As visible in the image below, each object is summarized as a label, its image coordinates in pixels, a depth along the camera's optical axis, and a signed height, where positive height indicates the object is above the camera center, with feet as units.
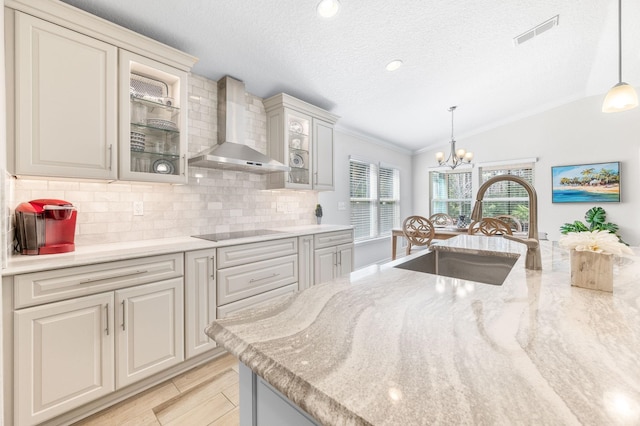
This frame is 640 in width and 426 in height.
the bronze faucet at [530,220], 3.89 -0.12
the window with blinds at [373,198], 15.07 +0.80
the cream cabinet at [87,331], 4.47 -2.25
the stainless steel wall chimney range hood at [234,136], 8.10 +2.45
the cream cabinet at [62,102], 5.03 +2.20
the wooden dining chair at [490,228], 10.87 -0.67
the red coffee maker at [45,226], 5.07 -0.29
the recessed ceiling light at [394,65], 9.23 +5.11
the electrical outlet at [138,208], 7.23 +0.09
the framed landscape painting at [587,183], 14.29 +1.59
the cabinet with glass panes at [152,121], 6.22 +2.28
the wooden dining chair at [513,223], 13.54 -0.59
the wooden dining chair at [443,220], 16.45 -0.52
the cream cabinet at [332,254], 9.75 -1.63
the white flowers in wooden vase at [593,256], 2.97 -0.50
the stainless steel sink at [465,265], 5.13 -1.07
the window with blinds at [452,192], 19.01 +1.40
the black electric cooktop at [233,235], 7.60 -0.72
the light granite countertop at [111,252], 4.55 -0.85
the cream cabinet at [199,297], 6.43 -2.10
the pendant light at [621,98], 5.80 +2.48
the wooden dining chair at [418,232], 11.93 -0.93
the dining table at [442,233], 12.26 -0.99
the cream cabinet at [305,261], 9.09 -1.69
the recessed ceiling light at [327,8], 6.48 +4.97
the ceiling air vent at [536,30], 8.74 +6.03
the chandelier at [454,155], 13.20 +2.82
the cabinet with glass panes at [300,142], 9.96 +2.74
